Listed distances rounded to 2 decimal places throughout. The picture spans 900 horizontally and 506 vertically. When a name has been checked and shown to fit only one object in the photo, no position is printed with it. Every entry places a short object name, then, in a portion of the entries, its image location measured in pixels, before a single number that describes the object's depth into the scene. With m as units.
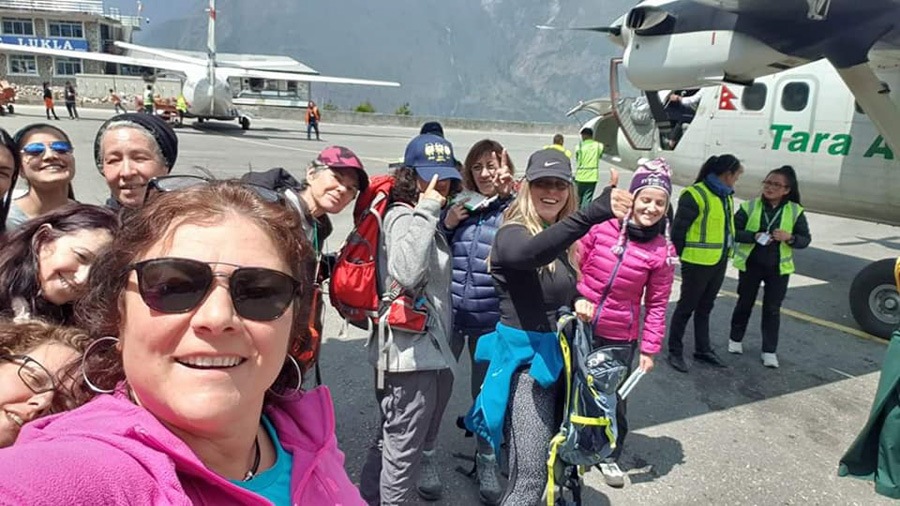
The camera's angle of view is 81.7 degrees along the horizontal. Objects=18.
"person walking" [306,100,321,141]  25.30
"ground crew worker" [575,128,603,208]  10.53
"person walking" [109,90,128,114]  31.37
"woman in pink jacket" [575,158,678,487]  3.19
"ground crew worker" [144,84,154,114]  27.06
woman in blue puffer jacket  3.10
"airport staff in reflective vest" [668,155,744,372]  4.72
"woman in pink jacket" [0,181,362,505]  0.87
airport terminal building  49.78
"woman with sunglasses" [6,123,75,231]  2.54
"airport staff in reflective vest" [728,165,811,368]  4.98
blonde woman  2.46
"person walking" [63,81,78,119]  26.02
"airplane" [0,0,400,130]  26.22
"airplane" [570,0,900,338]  4.30
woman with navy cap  2.55
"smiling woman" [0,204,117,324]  1.66
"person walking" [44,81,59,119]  24.97
